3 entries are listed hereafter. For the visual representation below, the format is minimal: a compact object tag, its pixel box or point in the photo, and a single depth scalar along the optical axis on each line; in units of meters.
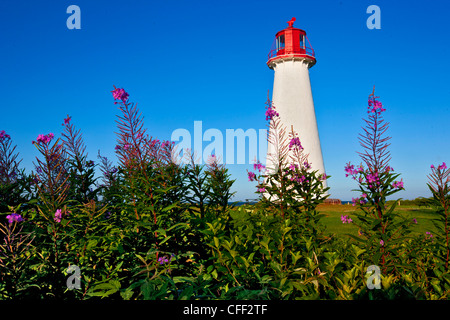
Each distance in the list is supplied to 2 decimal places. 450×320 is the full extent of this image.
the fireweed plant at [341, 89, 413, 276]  3.00
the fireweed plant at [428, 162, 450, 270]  2.92
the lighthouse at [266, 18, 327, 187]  24.62
